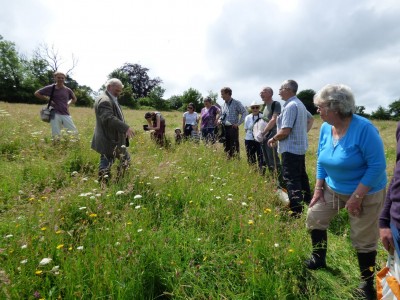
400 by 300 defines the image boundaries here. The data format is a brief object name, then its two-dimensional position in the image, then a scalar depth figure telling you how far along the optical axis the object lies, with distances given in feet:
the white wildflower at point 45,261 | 6.41
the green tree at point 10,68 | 137.62
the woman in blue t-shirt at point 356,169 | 7.25
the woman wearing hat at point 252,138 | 19.27
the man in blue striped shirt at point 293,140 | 12.10
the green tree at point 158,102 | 200.95
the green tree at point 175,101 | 216.74
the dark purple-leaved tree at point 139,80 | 282.69
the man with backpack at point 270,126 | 16.10
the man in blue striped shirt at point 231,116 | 21.36
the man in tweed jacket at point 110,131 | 12.60
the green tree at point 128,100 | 177.88
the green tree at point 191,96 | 209.52
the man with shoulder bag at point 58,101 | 19.92
